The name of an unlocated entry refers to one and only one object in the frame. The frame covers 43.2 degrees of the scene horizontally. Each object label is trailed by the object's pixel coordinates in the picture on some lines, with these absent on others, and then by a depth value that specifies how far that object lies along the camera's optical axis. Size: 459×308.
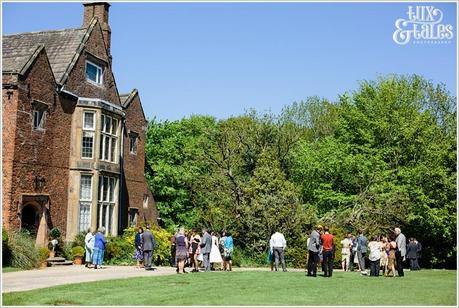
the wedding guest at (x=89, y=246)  24.17
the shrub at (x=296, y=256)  29.27
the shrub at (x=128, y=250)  27.00
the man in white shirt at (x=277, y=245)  23.11
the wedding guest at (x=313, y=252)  20.56
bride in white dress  23.48
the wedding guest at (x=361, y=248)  23.45
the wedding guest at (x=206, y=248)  22.73
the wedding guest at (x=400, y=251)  21.96
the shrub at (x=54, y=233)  25.72
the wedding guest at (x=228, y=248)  23.61
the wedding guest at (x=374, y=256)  21.66
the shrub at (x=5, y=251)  21.28
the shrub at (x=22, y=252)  21.81
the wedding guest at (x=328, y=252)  20.75
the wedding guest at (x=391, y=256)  22.02
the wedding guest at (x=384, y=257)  23.33
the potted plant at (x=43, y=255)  23.31
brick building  24.44
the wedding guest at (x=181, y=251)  21.44
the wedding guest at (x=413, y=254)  26.70
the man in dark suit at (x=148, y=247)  22.72
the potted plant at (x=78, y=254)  25.91
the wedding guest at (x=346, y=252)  26.55
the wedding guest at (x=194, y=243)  25.09
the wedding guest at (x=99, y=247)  23.36
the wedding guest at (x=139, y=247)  24.92
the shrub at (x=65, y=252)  26.22
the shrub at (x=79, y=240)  26.84
